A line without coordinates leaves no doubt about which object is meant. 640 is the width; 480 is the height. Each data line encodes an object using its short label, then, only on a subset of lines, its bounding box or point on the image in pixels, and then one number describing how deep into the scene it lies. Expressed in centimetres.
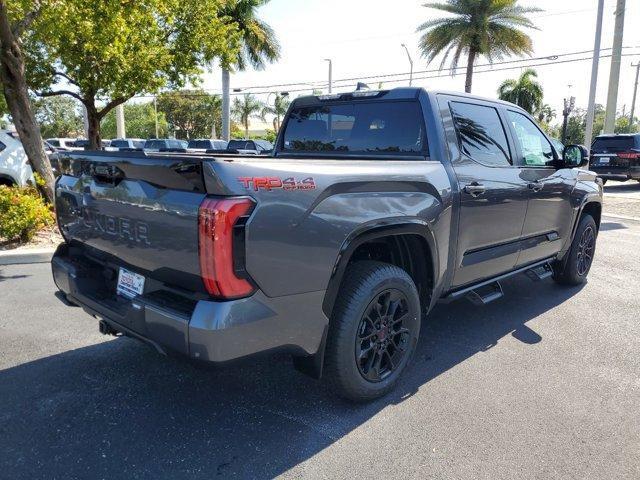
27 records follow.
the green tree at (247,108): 6216
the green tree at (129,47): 837
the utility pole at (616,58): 1994
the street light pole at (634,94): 5259
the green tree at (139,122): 6040
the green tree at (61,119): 6244
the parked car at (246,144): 2117
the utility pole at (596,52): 1586
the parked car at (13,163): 870
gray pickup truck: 221
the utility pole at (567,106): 2492
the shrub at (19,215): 674
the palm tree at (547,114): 5409
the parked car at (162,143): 2352
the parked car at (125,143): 2200
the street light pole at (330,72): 3572
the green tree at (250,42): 2481
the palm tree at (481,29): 2273
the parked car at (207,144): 2487
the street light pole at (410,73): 3083
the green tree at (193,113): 6014
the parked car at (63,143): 2591
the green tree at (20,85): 754
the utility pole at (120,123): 2329
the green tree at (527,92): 4134
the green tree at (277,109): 5903
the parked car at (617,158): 1636
